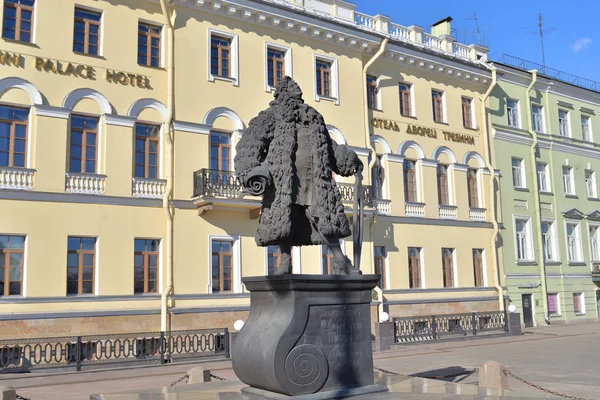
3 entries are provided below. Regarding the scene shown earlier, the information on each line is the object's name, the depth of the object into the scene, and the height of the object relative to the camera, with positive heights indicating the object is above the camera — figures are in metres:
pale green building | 28.84 +4.20
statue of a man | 7.43 +1.33
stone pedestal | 6.61 -0.54
